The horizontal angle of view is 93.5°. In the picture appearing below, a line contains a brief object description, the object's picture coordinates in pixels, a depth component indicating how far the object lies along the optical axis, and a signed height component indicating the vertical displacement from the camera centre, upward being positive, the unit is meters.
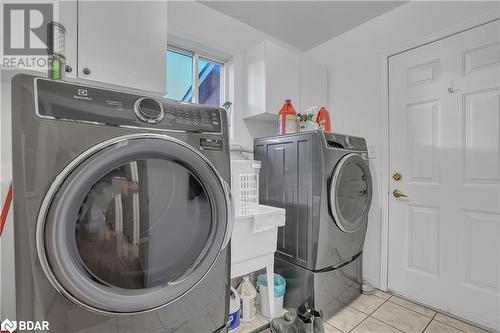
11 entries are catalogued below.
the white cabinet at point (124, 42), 1.23 +0.70
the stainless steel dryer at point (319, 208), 1.60 -0.30
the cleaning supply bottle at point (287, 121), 2.05 +0.40
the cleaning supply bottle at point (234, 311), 1.42 -0.89
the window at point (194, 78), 2.10 +0.85
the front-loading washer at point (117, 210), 0.70 -0.15
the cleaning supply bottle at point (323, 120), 2.16 +0.43
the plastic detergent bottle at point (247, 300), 1.54 -0.89
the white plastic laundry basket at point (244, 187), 1.30 -0.12
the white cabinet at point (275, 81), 2.14 +0.83
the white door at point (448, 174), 1.64 -0.06
